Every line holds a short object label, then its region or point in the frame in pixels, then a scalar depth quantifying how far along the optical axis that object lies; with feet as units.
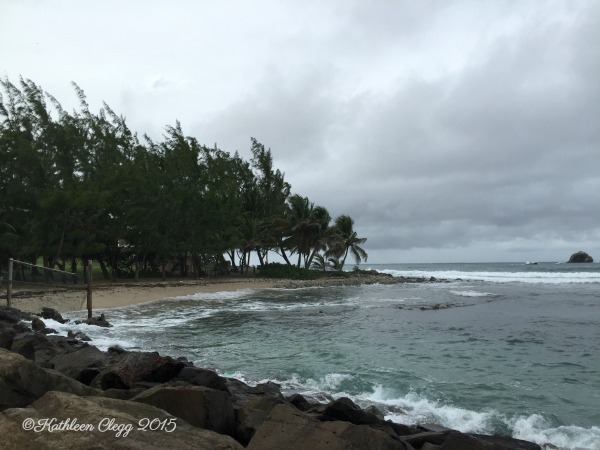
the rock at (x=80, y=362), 24.35
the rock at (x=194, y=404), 16.19
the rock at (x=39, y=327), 43.37
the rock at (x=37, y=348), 29.07
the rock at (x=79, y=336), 41.63
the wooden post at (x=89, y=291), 58.94
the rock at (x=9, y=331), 31.71
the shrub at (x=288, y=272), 156.87
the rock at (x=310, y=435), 13.87
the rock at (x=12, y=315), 44.10
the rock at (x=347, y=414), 19.04
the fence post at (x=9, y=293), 53.63
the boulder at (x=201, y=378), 22.48
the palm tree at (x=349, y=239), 175.11
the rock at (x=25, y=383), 16.49
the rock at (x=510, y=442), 18.69
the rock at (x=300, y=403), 21.81
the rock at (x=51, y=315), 54.32
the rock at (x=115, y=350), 33.46
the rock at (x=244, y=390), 22.36
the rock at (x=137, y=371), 21.53
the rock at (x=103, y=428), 11.62
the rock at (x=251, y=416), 16.58
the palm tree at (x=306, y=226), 154.40
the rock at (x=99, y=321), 53.42
